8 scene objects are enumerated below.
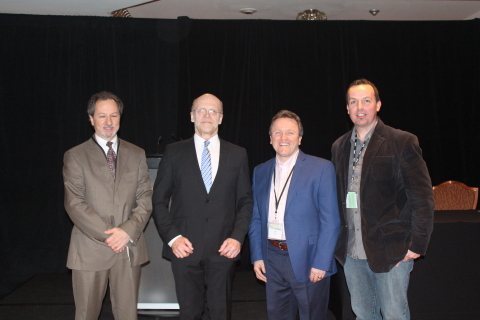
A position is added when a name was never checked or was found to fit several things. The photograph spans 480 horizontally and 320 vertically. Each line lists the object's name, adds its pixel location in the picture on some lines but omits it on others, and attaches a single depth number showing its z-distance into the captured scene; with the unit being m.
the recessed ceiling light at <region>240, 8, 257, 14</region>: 5.29
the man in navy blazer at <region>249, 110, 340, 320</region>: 2.42
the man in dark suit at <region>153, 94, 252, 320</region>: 2.46
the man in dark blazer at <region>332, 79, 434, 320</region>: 2.34
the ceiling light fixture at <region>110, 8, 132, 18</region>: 5.28
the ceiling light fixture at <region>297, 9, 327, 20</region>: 5.42
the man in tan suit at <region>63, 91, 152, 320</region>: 2.49
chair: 4.34
